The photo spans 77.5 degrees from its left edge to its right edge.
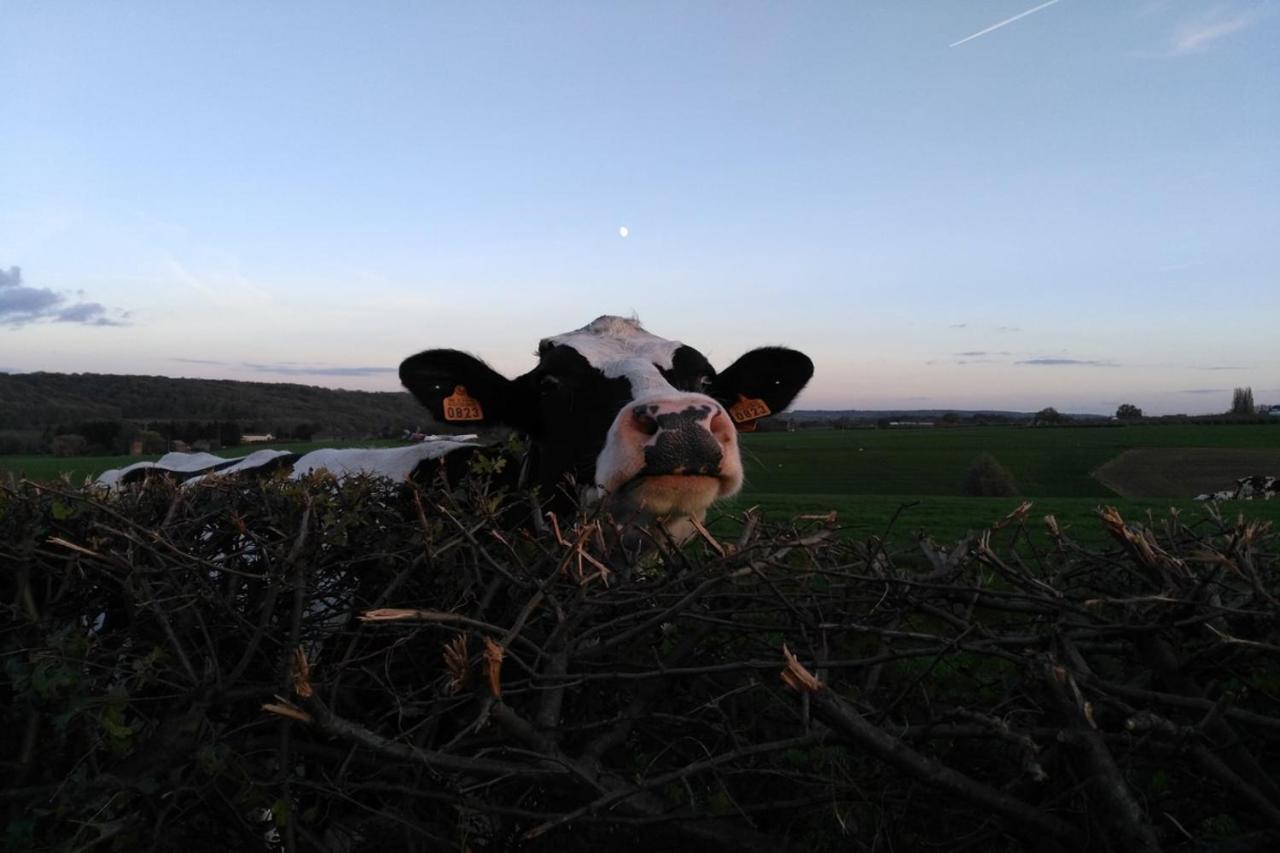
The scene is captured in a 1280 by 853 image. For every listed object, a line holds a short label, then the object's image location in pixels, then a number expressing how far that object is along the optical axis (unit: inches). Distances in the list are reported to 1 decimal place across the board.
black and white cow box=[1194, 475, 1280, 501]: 1060.6
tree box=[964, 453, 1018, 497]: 1209.4
